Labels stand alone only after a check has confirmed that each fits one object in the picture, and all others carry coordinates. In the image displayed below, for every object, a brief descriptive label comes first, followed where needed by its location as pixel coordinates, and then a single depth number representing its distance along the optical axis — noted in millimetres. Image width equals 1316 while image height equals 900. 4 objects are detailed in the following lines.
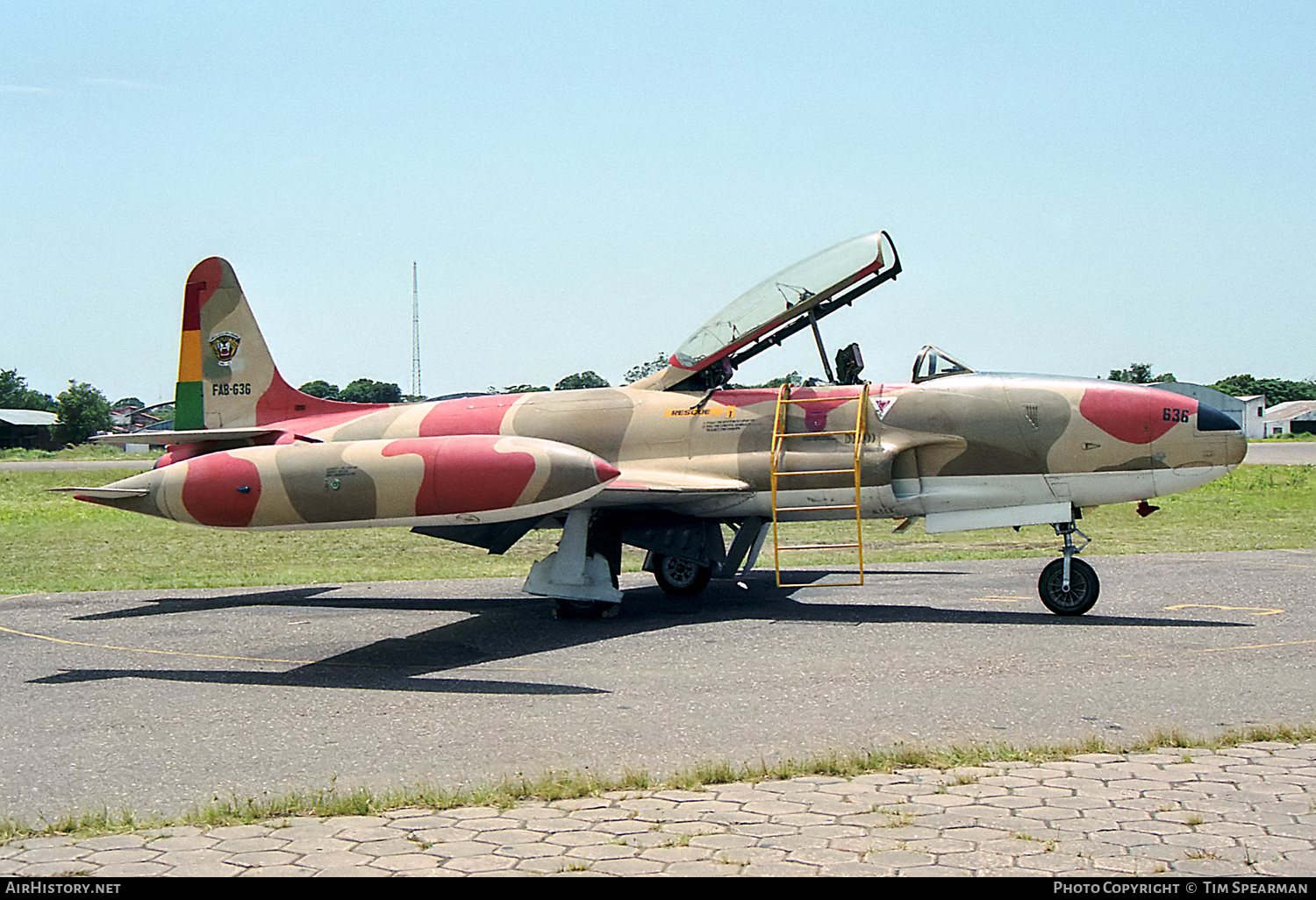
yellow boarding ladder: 13312
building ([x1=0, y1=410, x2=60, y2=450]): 103938
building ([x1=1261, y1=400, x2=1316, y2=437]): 111125
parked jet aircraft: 11180
